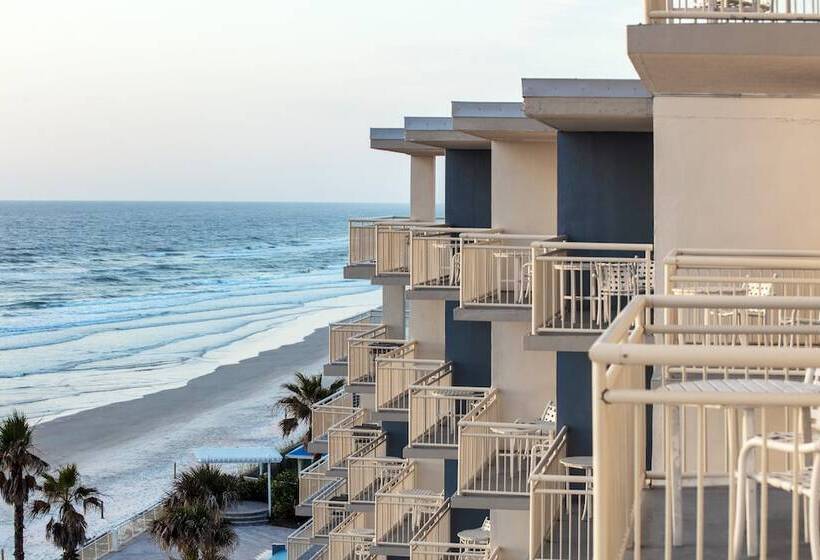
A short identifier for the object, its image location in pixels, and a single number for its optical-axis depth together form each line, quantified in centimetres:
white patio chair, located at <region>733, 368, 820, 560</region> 498
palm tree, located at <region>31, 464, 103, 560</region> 3316
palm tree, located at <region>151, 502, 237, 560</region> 3110
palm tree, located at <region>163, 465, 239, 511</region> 3288
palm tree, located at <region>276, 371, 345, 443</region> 4781
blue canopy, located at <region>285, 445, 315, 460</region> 4600
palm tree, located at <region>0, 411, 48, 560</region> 3175
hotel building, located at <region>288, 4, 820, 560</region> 546
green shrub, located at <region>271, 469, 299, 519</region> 4462
